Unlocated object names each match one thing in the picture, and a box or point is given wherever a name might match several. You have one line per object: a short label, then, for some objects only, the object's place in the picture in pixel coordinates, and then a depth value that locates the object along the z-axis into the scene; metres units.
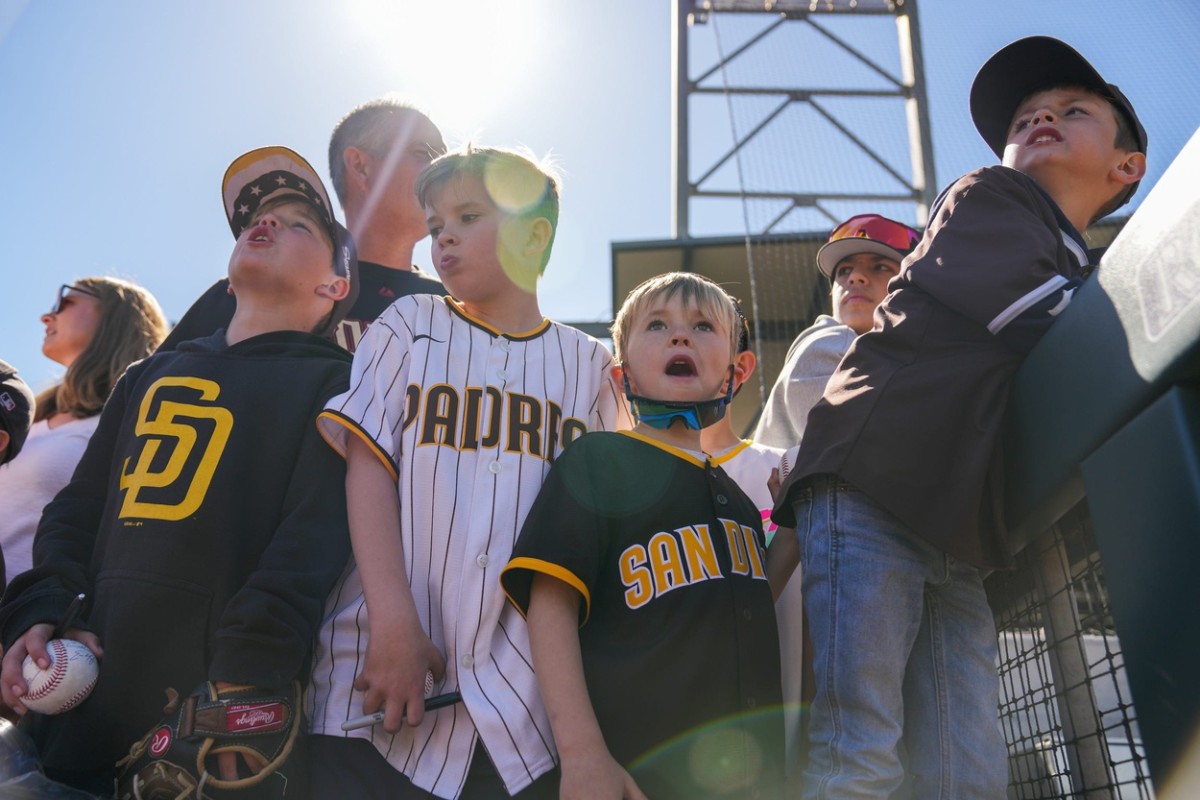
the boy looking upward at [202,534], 1.51
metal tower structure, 8.71
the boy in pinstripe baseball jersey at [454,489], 1.46
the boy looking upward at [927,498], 1.36
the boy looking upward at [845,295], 2.67
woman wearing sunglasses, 2.57
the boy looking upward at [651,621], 1.44
